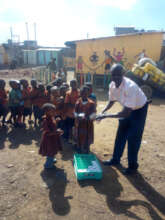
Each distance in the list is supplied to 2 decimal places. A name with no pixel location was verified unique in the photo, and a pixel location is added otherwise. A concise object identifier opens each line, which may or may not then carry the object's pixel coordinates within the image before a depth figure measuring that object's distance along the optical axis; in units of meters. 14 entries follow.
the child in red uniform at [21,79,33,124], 4.99
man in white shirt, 2.62
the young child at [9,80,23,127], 4.80
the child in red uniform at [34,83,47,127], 4.82
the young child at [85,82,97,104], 3.96
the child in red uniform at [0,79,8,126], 4.80
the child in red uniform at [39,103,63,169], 2.98
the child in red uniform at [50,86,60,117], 4.21
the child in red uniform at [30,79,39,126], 4.91
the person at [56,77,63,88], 5.34
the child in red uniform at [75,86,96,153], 3.37
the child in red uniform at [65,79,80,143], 3.98
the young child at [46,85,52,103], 4.86
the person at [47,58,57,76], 12.41
